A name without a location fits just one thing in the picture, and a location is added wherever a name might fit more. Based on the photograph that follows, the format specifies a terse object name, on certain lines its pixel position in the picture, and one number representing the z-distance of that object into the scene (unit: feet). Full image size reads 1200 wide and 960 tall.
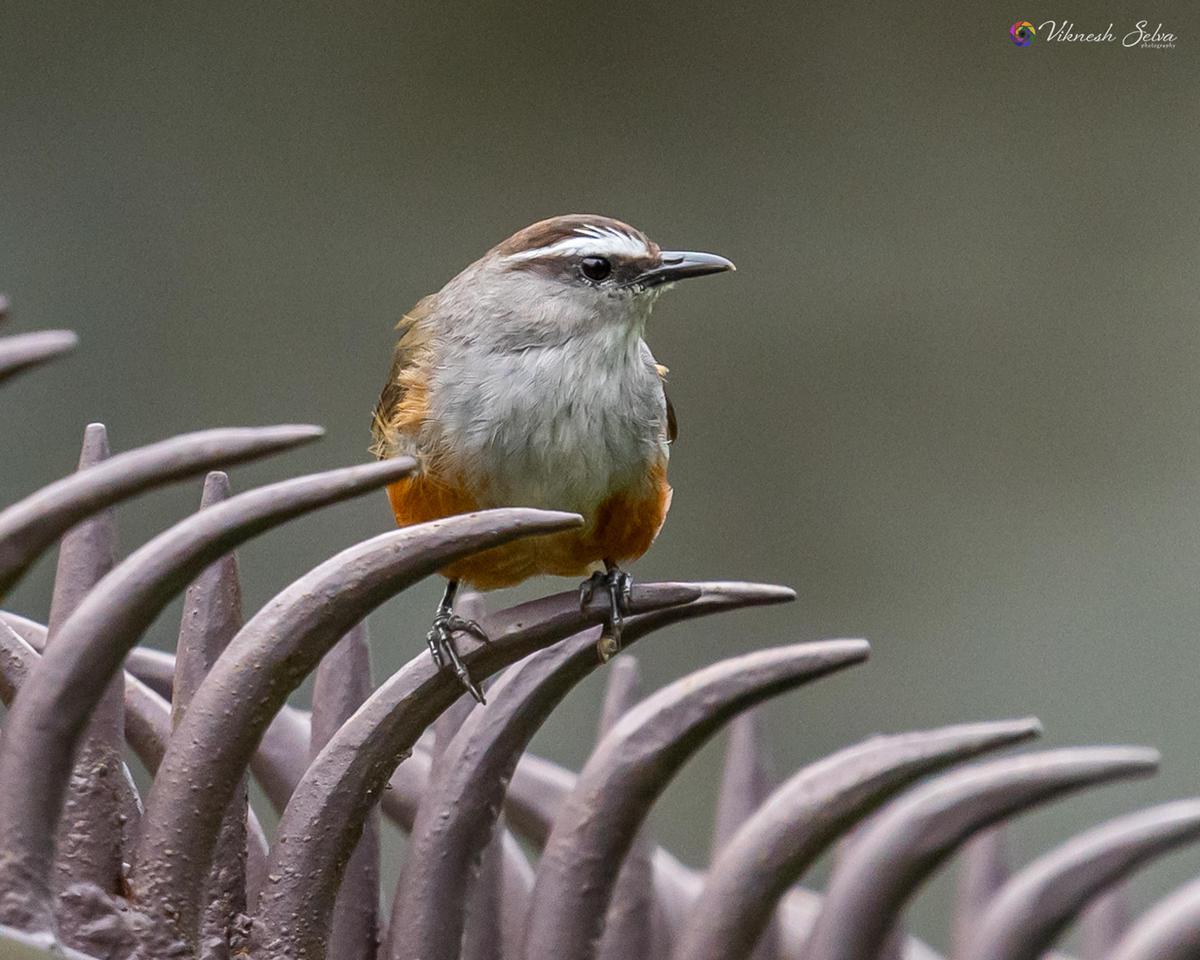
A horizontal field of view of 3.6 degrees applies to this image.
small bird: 10.84
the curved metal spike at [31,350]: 10.50
